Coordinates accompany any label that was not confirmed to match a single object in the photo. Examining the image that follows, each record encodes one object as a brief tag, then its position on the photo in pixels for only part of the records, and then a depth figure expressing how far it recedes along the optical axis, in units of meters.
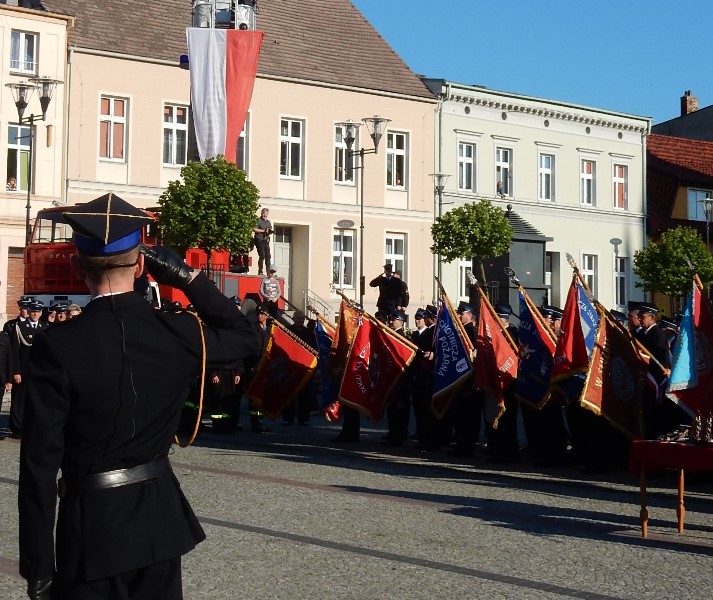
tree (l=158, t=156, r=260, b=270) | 34.03
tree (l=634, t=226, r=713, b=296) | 46.81
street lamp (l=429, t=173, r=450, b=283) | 43.69
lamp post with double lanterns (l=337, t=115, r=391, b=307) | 33.53
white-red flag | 32.56
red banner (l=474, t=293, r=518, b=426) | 15.40
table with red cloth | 9.78
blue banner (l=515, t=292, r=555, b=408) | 14.88
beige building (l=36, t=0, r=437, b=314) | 40.34
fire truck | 28.28
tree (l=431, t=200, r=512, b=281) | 39.72
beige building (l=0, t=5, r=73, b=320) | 39.38
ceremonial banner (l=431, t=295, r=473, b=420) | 15.82
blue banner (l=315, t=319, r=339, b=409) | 18.14
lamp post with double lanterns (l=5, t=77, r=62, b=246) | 29.02
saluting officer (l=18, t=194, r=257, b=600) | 4.04
